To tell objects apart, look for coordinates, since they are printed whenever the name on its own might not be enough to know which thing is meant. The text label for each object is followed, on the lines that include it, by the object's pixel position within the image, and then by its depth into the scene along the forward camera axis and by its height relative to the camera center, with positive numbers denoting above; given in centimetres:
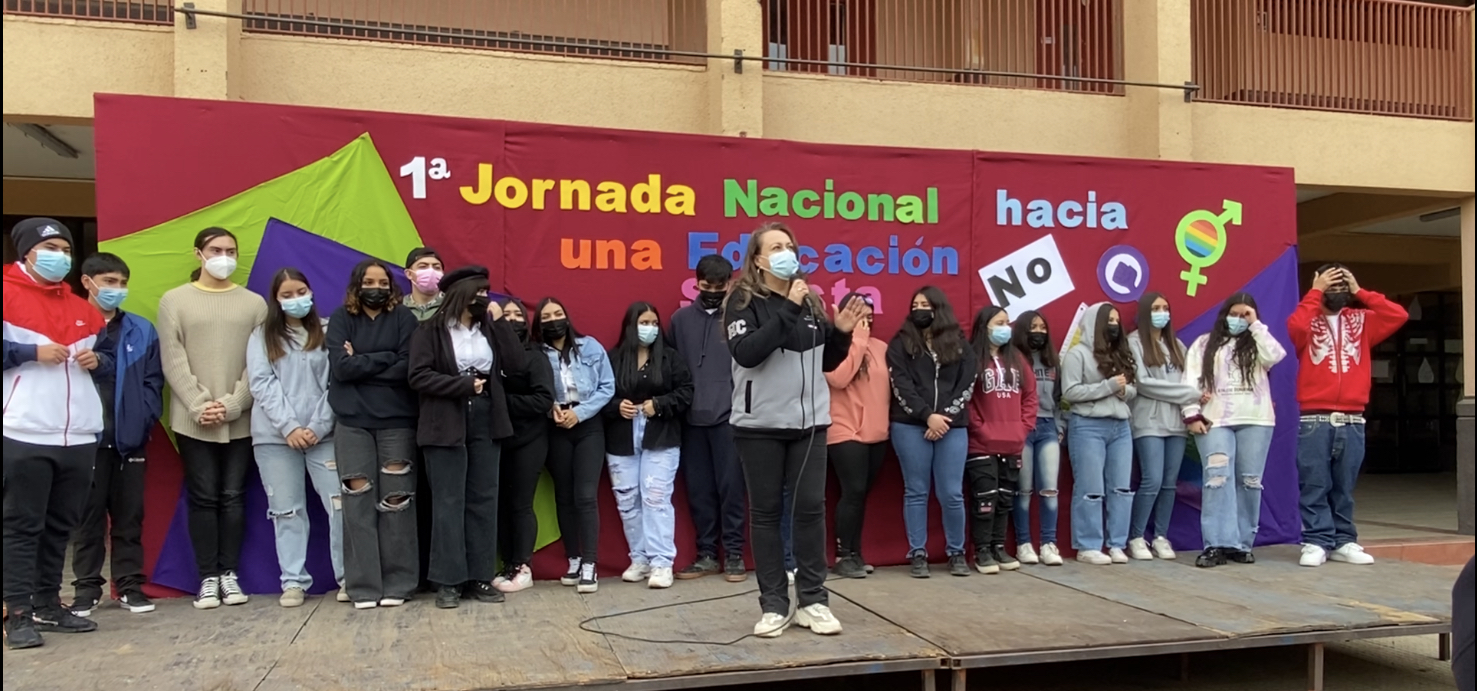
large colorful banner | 543 +80
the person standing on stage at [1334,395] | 644 -37
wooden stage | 396 -129
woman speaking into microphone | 441 -31
